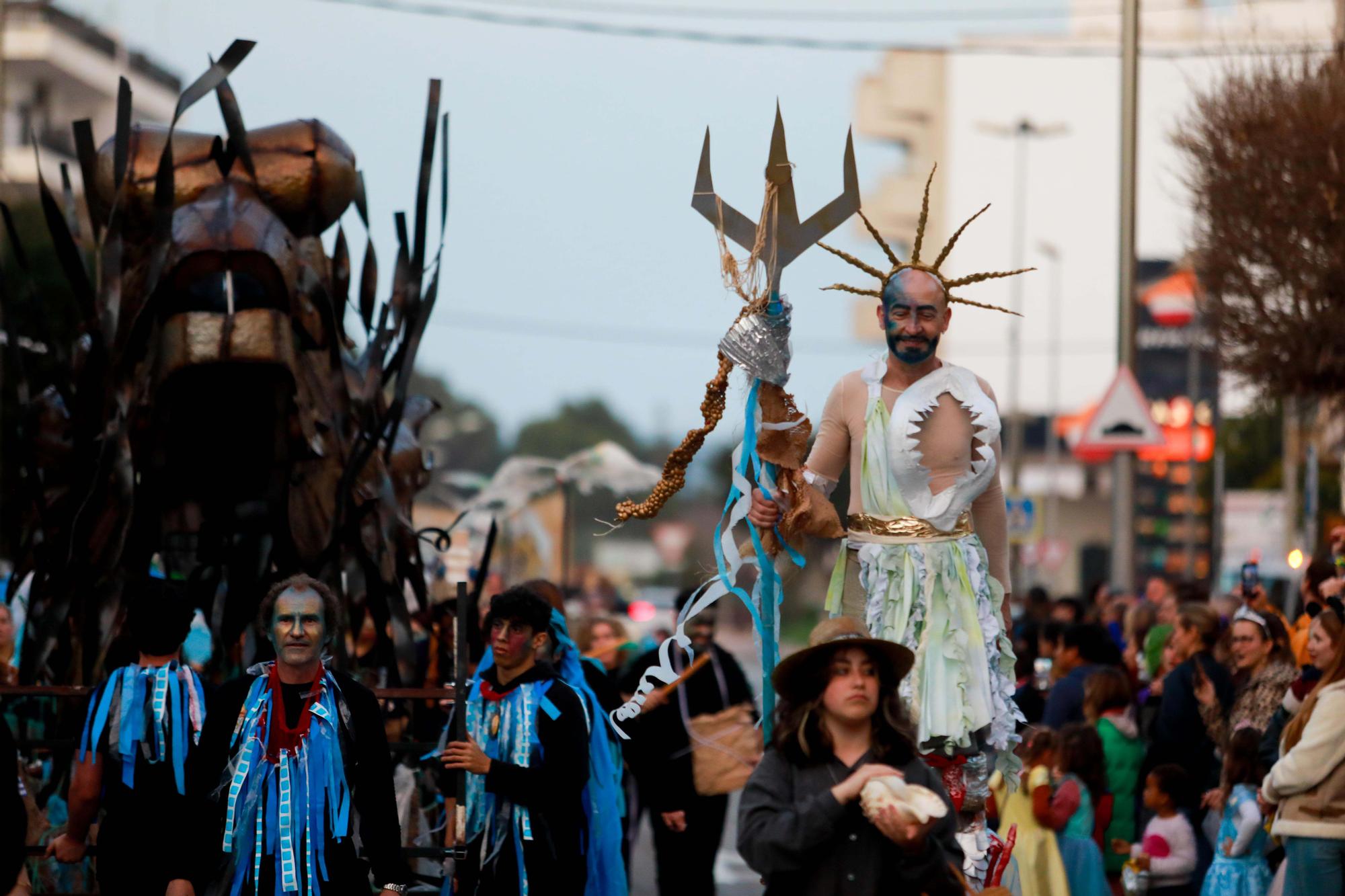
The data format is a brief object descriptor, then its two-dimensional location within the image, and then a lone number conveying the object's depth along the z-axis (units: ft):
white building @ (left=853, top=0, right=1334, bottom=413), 291.99
